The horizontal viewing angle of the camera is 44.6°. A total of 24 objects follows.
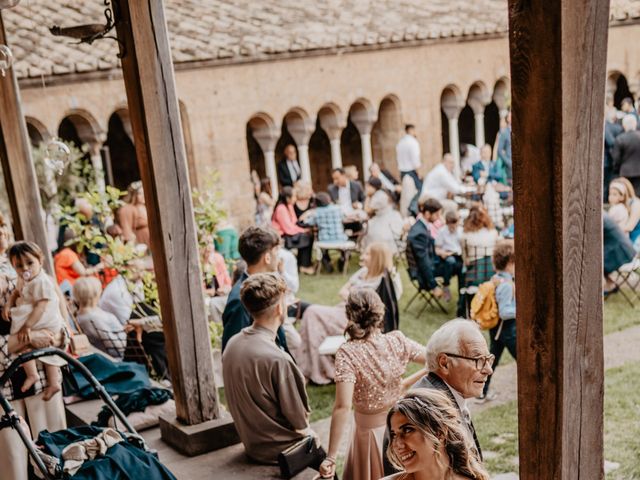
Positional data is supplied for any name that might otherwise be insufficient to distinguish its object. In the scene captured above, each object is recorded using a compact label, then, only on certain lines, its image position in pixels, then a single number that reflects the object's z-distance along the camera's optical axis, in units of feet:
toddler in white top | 15.15
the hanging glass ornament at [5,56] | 15.60
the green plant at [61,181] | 35.40
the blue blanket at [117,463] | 10.53
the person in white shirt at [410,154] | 45.62
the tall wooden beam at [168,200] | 13.19
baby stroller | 10.85
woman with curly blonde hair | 7.78
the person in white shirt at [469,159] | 50.26
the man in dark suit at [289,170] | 45.18
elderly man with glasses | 9.96
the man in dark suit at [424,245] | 27.84
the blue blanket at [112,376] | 17.92
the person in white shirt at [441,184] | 39.73
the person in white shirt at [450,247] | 28.73
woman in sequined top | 12.34
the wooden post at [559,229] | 6.55
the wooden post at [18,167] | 21.79
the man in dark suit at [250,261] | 14.84
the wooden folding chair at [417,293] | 28.12
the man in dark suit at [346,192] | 40.95
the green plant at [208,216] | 22.17
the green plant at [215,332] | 22.02
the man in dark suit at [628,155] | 38.11
